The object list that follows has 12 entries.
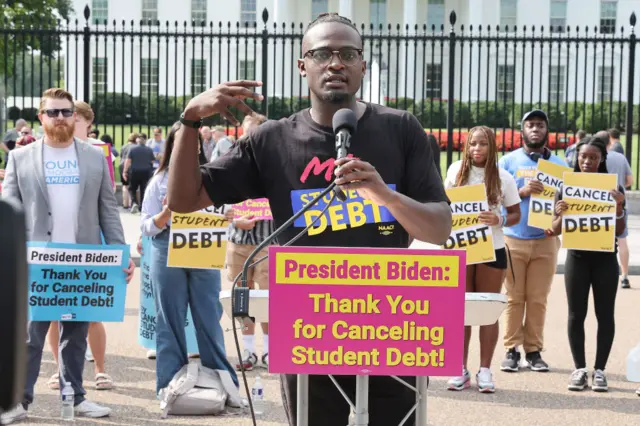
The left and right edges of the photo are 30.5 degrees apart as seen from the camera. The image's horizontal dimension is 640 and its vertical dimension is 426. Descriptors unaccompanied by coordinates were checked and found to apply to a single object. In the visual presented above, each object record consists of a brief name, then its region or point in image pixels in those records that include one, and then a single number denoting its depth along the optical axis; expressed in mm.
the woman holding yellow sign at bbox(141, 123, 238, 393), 7438
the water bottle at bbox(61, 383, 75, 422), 7031
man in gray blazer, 7117
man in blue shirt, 8891
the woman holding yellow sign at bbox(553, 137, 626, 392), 8227
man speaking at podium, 3916
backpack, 7199
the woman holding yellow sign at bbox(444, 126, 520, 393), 8180
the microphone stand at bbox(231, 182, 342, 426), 3441
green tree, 29797
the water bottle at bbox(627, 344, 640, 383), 5234
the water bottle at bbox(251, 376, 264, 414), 7105
